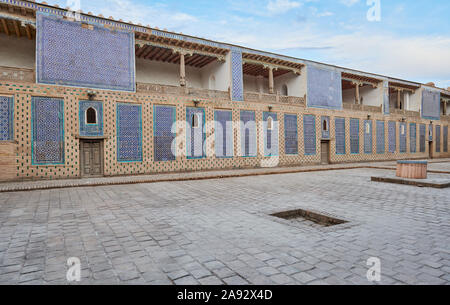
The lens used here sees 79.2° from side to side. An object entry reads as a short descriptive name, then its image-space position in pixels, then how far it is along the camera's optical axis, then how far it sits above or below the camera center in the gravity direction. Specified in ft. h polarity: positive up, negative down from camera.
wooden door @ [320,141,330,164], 60.47 -1.02
